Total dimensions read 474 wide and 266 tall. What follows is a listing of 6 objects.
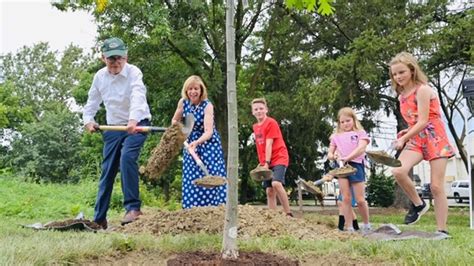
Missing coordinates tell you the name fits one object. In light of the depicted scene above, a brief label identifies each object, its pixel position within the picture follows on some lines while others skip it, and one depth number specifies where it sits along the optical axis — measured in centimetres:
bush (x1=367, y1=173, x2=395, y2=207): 2894
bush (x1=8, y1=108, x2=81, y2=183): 3553
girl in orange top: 464
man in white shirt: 512
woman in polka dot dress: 585
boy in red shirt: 672
